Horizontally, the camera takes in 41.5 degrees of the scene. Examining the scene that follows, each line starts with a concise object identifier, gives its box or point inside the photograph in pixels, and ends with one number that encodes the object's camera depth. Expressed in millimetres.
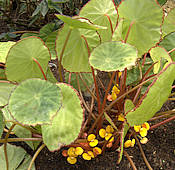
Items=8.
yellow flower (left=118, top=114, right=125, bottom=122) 873
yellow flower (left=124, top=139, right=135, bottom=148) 841
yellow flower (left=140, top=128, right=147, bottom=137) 803
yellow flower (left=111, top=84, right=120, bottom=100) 970
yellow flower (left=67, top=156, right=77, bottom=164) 858
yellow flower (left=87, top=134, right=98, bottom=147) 808
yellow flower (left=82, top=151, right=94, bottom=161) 831
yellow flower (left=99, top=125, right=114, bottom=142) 841
